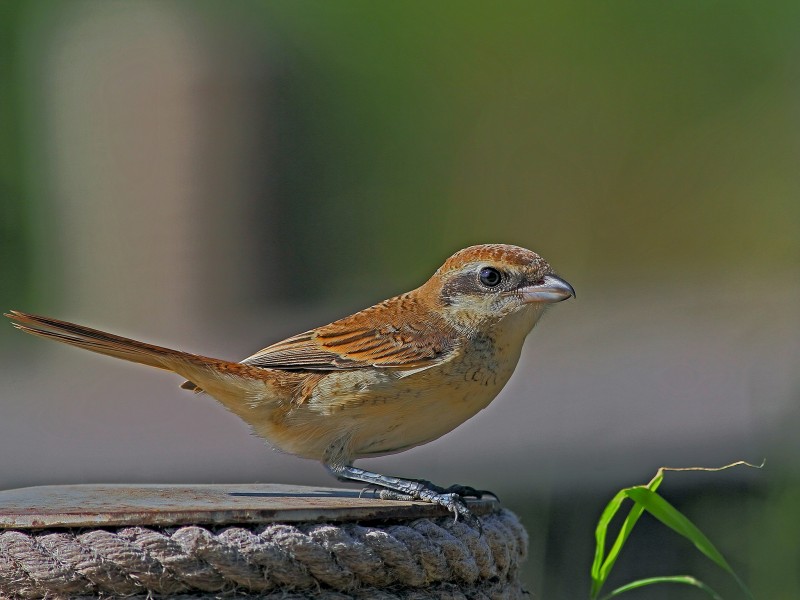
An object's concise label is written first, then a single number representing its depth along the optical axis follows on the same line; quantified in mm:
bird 5742
